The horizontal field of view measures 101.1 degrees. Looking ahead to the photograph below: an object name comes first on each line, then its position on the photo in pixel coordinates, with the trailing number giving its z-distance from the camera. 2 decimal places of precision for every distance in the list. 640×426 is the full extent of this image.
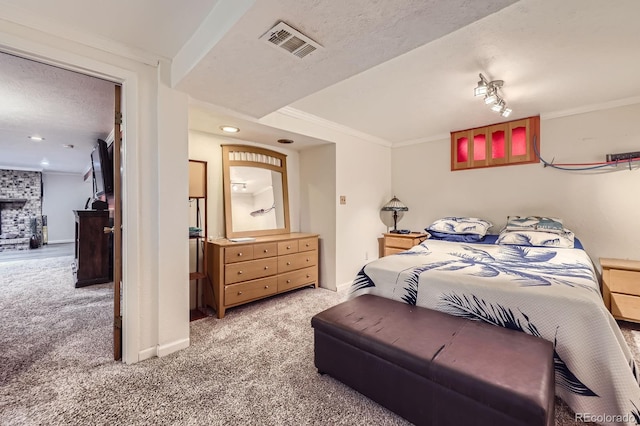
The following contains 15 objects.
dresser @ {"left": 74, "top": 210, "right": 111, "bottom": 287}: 3.90
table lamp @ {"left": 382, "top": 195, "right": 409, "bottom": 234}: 4.28
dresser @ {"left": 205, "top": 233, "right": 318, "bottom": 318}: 2.77
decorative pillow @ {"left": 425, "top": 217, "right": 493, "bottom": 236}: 3.39
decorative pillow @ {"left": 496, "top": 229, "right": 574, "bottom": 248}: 2.78
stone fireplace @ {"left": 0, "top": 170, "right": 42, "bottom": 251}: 7.14
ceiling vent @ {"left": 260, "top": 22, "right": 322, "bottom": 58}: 1.43
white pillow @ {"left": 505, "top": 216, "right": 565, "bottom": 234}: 2.96
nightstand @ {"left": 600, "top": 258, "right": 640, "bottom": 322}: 2.43
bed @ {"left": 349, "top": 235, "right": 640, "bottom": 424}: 1.34
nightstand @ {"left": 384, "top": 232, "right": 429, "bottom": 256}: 3.90
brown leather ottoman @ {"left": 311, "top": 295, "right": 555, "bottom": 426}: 1.11
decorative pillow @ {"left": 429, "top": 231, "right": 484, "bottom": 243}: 3.35
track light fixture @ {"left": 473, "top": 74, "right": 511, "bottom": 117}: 2.24
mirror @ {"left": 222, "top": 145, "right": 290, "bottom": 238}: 3.29
